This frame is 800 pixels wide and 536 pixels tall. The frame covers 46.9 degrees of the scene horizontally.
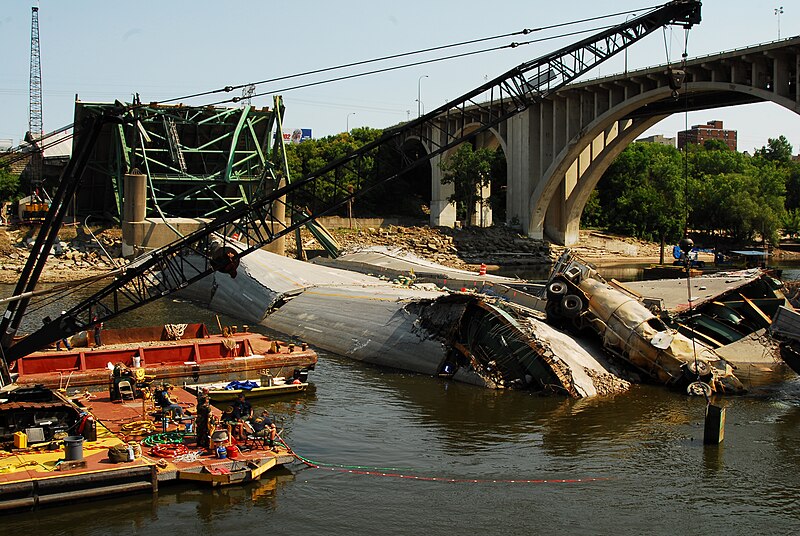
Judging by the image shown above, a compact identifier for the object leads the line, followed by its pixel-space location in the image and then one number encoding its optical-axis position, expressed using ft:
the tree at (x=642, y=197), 334.65
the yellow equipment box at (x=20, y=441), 73.36
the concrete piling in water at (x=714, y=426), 86.07
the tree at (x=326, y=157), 357.41
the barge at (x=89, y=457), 66.95
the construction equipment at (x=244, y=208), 90.27
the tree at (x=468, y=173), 335.47
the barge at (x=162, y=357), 101.96
